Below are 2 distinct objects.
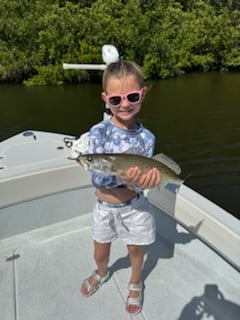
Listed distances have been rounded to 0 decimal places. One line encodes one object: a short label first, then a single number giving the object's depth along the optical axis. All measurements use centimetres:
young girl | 154
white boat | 183
